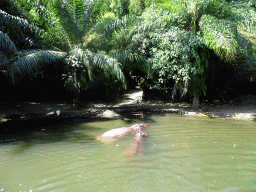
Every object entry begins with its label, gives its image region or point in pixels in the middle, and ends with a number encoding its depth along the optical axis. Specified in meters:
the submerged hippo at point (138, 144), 3.96
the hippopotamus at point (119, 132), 5.03
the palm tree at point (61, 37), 7.52
